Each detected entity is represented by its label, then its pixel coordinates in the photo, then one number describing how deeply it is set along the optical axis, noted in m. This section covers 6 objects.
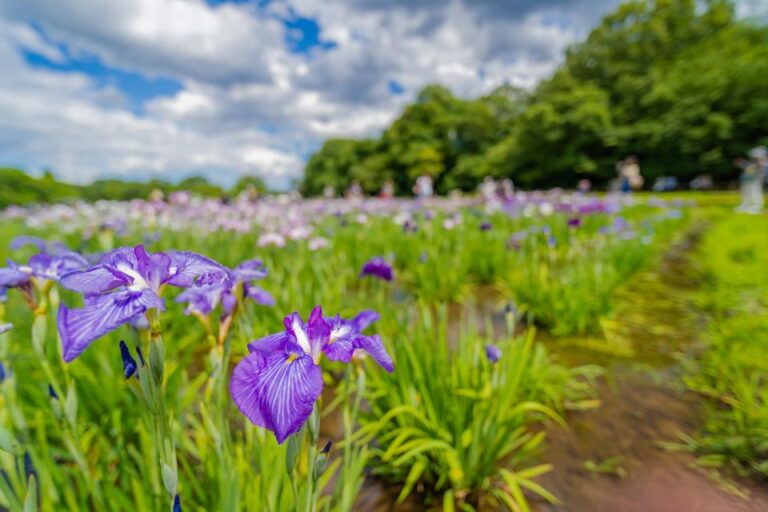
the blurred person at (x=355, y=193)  9.13
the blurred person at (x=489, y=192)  7.91
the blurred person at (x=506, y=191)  7.46
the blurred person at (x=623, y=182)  12.25
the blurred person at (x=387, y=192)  9.90
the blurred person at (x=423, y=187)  10.13
